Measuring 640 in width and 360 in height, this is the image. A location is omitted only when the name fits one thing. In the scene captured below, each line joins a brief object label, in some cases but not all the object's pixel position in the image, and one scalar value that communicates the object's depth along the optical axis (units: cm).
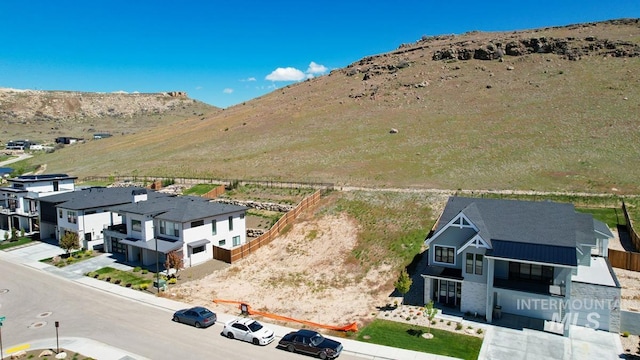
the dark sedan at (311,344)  2503
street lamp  3666
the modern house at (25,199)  5742
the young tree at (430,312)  2842
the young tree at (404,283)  3209
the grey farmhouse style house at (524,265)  2834
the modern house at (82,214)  4962
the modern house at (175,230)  4250
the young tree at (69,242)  4525
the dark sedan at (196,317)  2962
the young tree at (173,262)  3881
